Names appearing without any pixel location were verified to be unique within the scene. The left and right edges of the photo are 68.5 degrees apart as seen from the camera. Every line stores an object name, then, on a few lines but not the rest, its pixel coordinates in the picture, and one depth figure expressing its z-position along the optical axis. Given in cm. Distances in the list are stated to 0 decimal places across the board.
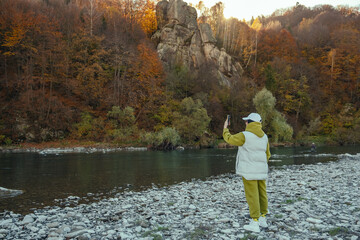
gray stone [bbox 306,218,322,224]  700
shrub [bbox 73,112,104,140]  4688
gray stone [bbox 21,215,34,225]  784
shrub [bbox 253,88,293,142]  5308
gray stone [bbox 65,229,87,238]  642
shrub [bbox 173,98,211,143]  4903
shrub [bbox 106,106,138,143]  4734
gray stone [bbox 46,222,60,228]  735
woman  667
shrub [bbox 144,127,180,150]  4388
